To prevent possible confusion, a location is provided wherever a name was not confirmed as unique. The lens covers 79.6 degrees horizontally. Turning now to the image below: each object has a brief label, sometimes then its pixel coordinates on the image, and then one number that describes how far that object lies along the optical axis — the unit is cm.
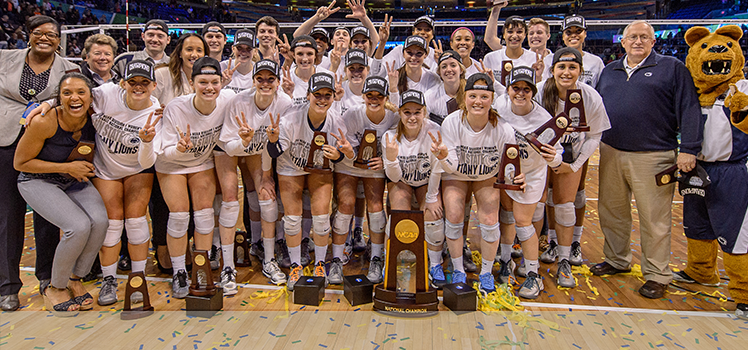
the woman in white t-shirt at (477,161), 314
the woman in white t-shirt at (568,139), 325
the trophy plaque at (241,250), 383
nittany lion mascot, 300
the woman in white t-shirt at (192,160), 310
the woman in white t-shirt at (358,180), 347
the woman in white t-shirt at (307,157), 321
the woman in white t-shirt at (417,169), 322
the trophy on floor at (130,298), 292
